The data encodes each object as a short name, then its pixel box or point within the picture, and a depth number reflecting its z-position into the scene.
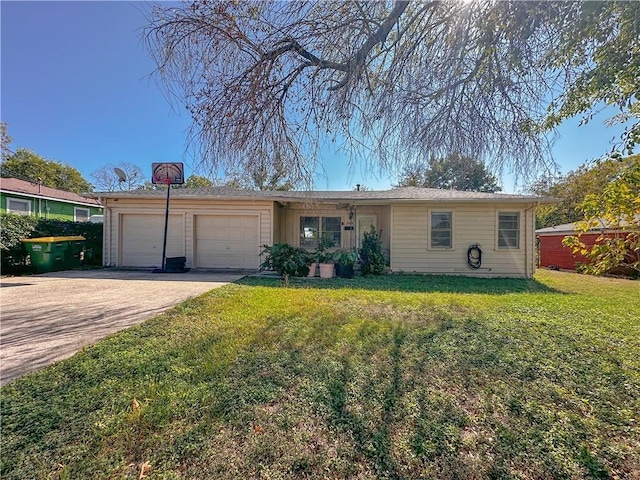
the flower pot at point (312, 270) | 8.82
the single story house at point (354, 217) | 9.32
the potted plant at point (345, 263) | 8.64
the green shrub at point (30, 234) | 8.33
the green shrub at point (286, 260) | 8.14
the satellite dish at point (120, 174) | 12.29
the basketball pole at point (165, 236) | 9.12
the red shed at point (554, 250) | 12.44
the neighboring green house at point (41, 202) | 13.18
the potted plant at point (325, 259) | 8.72
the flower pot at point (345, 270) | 8.74
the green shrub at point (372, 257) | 9.20
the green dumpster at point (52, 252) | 8.52
